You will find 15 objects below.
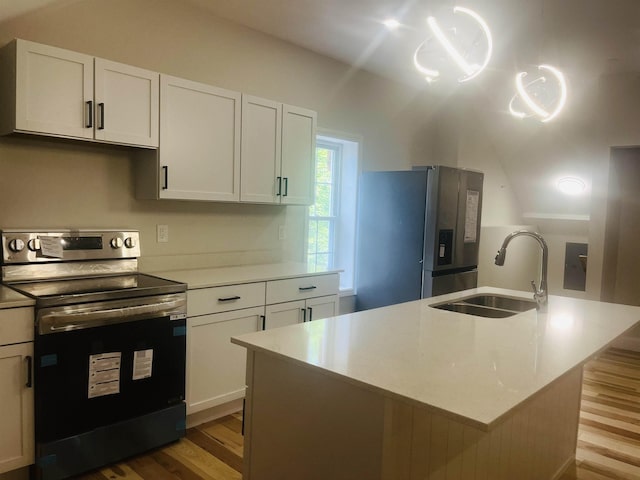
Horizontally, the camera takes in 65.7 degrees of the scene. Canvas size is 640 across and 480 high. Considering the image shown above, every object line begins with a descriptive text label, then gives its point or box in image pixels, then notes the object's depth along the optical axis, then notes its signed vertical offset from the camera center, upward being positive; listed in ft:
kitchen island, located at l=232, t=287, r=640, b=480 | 4.31 -1.44
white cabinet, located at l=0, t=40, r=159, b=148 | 7.48 +1.81
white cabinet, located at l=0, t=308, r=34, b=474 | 6.68 -2.50
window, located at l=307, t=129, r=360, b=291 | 14.24 +0.24
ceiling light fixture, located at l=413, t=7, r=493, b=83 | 5.83 +2.25
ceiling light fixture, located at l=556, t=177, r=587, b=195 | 17.34 +1.42
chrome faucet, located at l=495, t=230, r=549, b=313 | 7.29 -0.72
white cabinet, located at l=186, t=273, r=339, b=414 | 8.98 -2.15
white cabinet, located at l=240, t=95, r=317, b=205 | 10.68 +1.42
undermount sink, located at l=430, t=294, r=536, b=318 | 8.11 -1.41
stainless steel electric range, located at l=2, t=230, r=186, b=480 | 7.05 -2.15
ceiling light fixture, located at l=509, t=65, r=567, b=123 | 7.97 +2.17
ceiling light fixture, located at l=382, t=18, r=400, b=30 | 10.62 +4.27
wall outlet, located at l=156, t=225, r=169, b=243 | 10.24 -0.47
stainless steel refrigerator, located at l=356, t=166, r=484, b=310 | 13.17 -0.38
